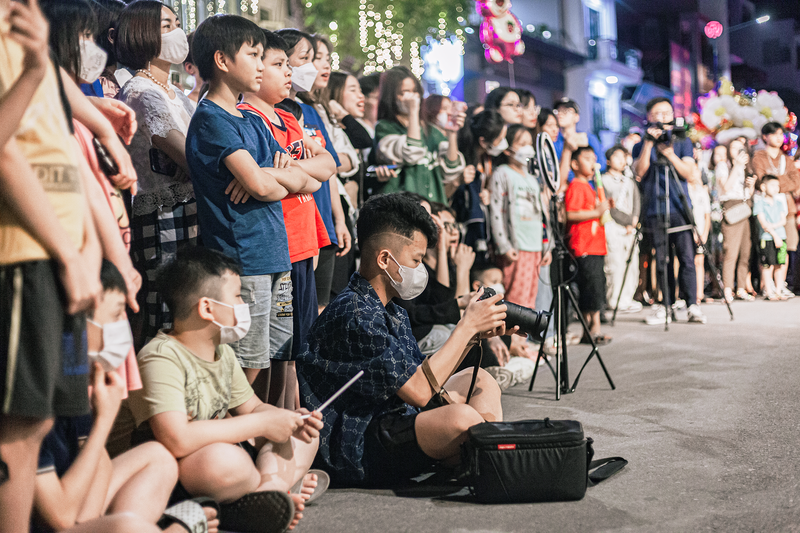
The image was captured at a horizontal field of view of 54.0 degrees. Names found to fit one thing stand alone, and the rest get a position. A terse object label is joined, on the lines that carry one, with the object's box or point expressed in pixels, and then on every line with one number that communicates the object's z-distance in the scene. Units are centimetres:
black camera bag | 255
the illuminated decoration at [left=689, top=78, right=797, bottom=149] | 1159
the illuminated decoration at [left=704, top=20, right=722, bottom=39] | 2347
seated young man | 273
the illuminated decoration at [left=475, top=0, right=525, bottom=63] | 1476
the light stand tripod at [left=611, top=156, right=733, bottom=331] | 702
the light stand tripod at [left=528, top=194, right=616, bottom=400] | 429
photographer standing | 700
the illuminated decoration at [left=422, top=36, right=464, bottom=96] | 1589
